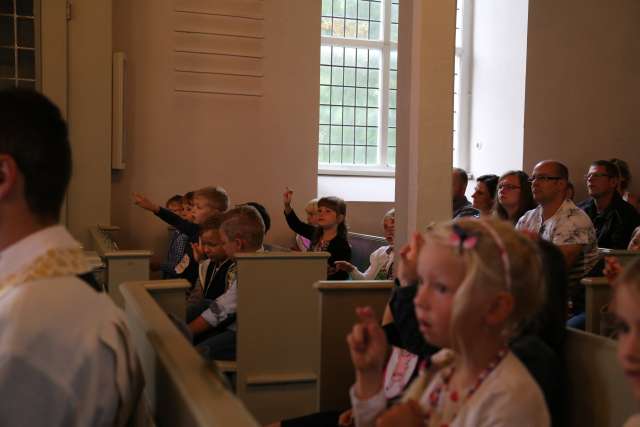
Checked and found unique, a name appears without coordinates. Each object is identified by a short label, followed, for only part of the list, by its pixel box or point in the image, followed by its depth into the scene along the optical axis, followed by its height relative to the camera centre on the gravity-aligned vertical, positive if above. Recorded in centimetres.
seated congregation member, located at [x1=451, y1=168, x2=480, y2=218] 599 -23
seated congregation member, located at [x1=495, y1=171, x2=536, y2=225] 499 -18
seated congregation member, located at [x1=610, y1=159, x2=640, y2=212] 739 -14
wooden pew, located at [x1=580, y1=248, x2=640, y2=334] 306 -56
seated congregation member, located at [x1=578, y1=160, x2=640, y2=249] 596 -34
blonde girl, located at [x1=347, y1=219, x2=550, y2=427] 143 -34
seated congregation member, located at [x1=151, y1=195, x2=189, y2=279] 572 -75
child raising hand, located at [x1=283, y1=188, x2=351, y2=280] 521 -52
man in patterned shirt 407 -34
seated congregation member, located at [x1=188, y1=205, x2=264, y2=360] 380 -78
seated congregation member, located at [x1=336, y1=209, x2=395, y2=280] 462 -69
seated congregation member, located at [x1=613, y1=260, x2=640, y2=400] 107 -24
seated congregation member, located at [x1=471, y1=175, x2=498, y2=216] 602 -24
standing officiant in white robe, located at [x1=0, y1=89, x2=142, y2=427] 121 -27
